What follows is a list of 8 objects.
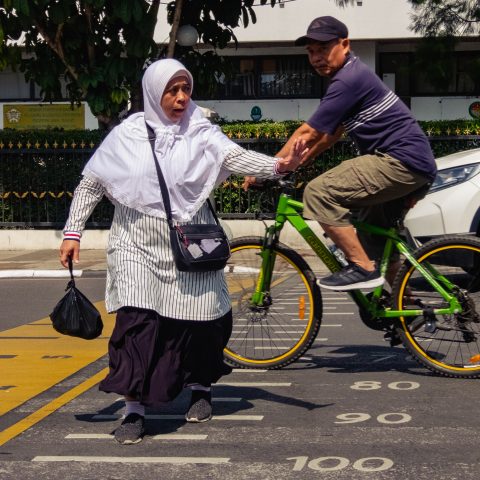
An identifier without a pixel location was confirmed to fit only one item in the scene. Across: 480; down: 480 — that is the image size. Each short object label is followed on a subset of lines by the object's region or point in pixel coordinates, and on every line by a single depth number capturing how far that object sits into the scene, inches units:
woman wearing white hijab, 215.9
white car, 441.1
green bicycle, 265.6
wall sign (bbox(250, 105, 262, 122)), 1352.1
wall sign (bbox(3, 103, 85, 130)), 1418.6
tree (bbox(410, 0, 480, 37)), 863.1
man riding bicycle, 252.8
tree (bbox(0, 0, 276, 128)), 601.9
